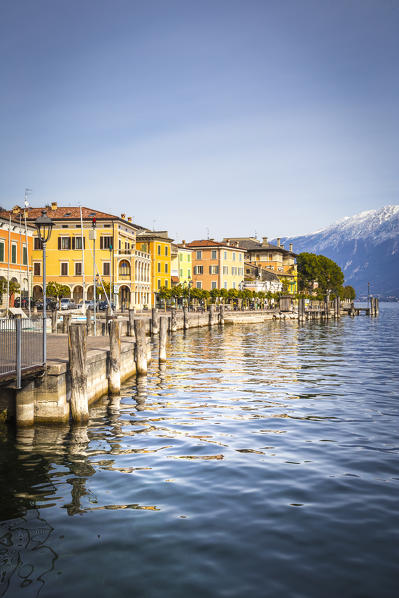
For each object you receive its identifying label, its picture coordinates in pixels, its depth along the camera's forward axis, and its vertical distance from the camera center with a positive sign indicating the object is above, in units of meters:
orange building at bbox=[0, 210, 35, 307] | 54.31 +5.22
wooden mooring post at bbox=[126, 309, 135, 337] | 35.28 -1.37
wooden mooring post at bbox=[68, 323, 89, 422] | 13.99 -1.52
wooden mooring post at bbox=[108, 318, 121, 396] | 18.53 -1.80
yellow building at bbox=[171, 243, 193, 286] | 105.12 +7.54
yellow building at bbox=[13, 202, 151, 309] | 74.38 +6.57
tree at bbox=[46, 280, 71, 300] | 63.22 +1.79
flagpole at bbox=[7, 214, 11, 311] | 48.47 +1.83
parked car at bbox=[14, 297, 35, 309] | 56.93 +0.47
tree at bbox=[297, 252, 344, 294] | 144.38 +7.56
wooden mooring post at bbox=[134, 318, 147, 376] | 23.67 -2.08
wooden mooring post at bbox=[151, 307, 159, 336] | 48.00 -1.64
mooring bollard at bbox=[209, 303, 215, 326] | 69.47 -1.29
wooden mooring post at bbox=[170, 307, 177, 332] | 56.00 -1.75
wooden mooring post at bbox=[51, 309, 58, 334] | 32.78 -0.96
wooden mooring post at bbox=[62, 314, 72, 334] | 31.29 -1.02
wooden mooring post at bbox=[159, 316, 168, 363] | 30.50 -1.80
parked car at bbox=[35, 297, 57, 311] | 60.18 +0.25
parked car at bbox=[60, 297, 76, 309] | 59.62 +0.23
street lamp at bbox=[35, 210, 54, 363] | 17.67 +2.45
